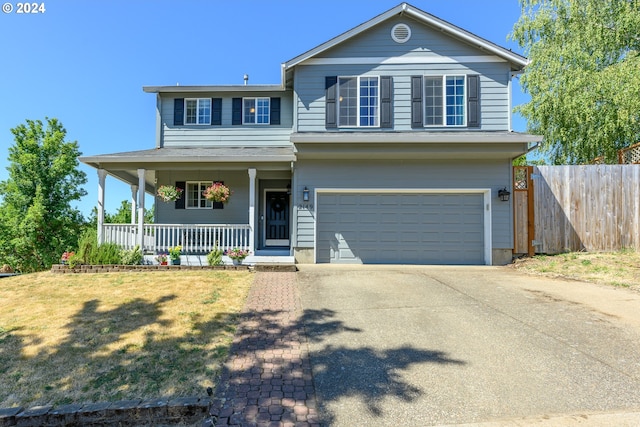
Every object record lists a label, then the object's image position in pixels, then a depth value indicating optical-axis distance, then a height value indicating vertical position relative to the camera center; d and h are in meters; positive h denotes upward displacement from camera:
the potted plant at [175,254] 8.51 -1.04
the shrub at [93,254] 7.80 -0.96
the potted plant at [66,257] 8.02 -1.05
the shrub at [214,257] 8.34 -1.10
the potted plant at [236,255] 8.53 -1.07
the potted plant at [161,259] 8.45 -1.17
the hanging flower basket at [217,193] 9.39 +0.72
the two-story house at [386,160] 8.98 +1.66
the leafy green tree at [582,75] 13.05 +6.33
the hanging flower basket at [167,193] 9.28 +0.71
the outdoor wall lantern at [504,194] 8.74 +0.64
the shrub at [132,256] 8.25 -1.07
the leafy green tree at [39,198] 17.30 +1.06
